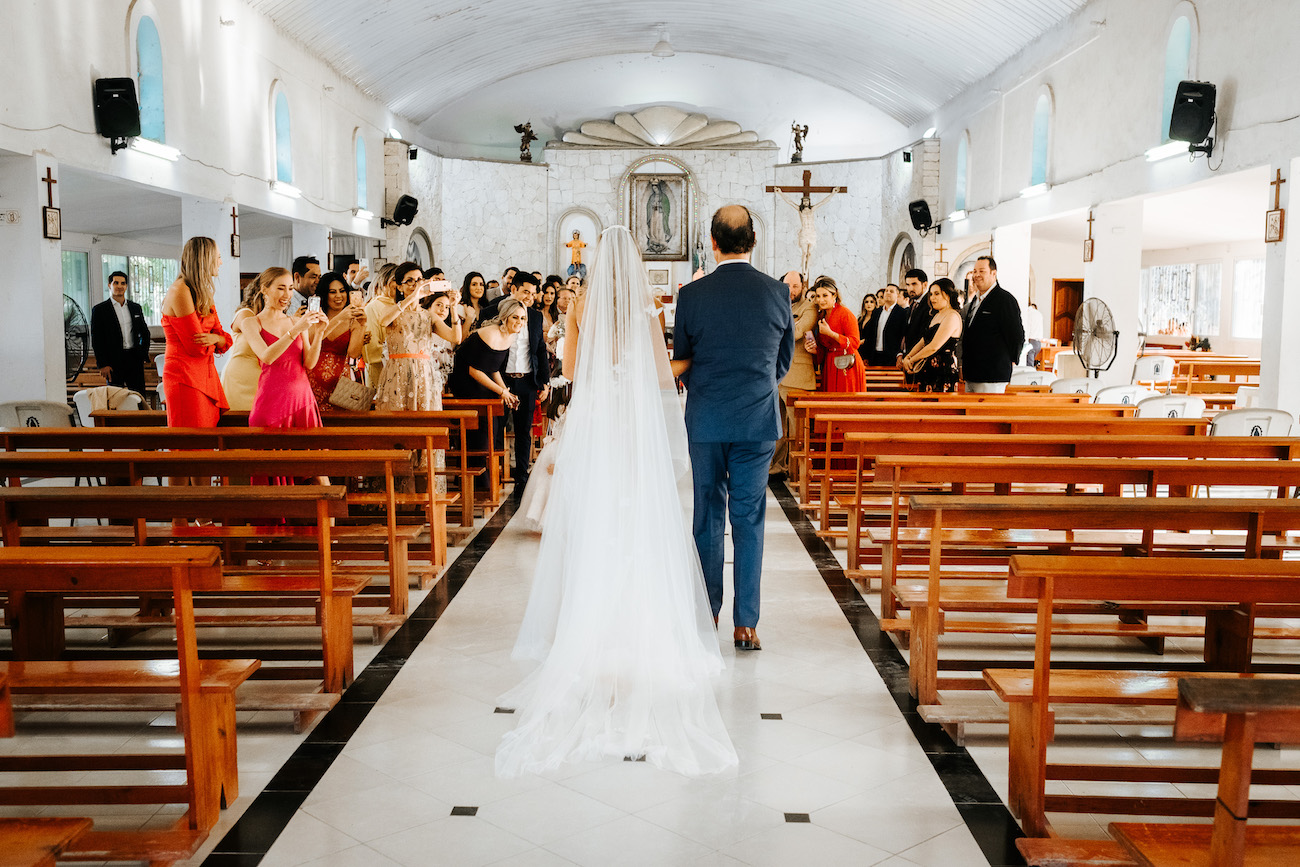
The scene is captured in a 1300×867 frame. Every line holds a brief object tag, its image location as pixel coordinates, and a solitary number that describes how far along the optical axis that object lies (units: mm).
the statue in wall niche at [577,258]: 18406
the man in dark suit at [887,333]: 10766
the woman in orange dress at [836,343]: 7280
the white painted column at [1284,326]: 7555
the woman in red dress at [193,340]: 5238
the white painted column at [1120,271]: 10781
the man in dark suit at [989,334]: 7059
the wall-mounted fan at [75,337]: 12203
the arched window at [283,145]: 11867
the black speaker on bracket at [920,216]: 15992
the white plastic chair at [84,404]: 6566
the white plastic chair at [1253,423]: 6492
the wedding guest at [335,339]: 5965
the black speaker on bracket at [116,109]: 7668
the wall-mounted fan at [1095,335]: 9039
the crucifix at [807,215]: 15805
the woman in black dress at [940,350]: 7258
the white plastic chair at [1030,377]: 10859
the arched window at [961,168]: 15258
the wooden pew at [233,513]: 3334
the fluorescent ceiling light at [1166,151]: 8797
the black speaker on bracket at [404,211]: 15406
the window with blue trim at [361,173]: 14921
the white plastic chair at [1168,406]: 7070
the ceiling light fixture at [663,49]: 16438
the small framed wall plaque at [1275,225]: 7559
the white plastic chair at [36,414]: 6113
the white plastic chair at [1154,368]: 10664
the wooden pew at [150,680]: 2506
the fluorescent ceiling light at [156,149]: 8345
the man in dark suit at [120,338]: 9391
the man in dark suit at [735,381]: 3965
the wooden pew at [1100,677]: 2512
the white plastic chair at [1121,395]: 8031
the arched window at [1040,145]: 12453
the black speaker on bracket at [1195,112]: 8094
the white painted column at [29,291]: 7047
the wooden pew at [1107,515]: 3125
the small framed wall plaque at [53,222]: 7172
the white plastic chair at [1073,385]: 8789
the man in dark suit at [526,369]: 7535
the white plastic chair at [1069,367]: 13383
